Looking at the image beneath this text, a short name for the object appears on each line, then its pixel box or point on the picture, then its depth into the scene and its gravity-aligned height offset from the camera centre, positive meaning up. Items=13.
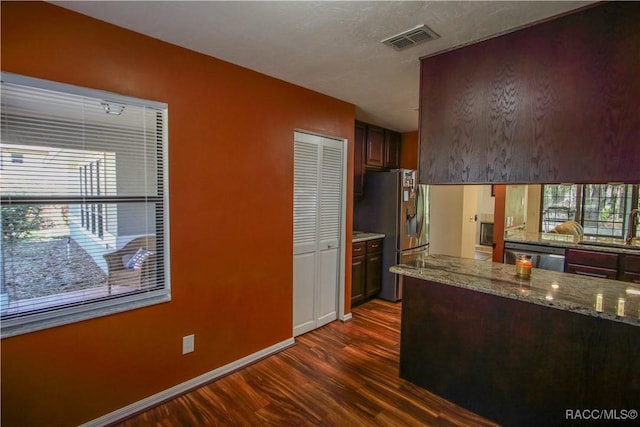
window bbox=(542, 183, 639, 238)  5.91 -0.10
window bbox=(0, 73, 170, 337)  1.66 -0.05
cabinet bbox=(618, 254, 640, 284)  3.09 -0.65
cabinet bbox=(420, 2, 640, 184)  1.61 +0.57
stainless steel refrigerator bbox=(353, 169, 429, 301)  4.05 -0.22
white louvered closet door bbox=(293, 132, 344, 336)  3.08 -0.31
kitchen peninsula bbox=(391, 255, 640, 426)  1.63 -0.83
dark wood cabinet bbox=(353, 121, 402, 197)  4.17 +0.69
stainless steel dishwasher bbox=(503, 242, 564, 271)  3.52 -0.60
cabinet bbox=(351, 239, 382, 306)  3.90 -0.90
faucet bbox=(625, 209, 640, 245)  3.52 -0.25
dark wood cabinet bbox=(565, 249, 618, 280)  3.20 -0.64
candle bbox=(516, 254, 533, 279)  2.12 -0.45
